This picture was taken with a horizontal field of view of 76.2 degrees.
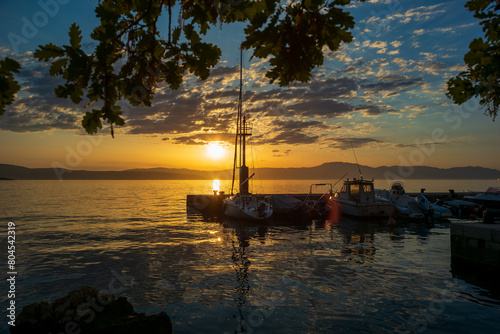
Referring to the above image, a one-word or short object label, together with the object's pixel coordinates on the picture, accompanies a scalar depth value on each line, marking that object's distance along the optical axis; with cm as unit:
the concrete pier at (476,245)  1557
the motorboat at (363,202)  3744
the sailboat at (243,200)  3584
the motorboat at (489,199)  4281
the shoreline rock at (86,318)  863
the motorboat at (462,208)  4206
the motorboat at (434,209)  3829
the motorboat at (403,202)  3774
